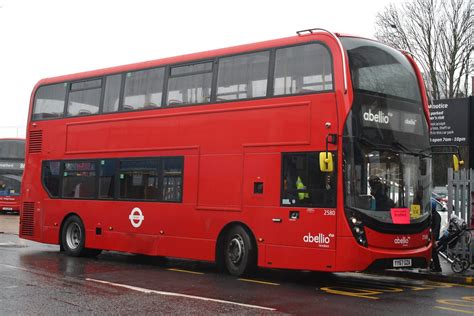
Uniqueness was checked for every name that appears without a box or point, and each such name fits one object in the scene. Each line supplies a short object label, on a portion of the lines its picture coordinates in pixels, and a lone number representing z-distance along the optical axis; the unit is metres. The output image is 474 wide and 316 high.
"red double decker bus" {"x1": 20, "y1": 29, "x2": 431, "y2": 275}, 11.37
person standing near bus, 13.45
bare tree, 41.75
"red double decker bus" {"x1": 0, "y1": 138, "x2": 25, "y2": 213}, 38.94
